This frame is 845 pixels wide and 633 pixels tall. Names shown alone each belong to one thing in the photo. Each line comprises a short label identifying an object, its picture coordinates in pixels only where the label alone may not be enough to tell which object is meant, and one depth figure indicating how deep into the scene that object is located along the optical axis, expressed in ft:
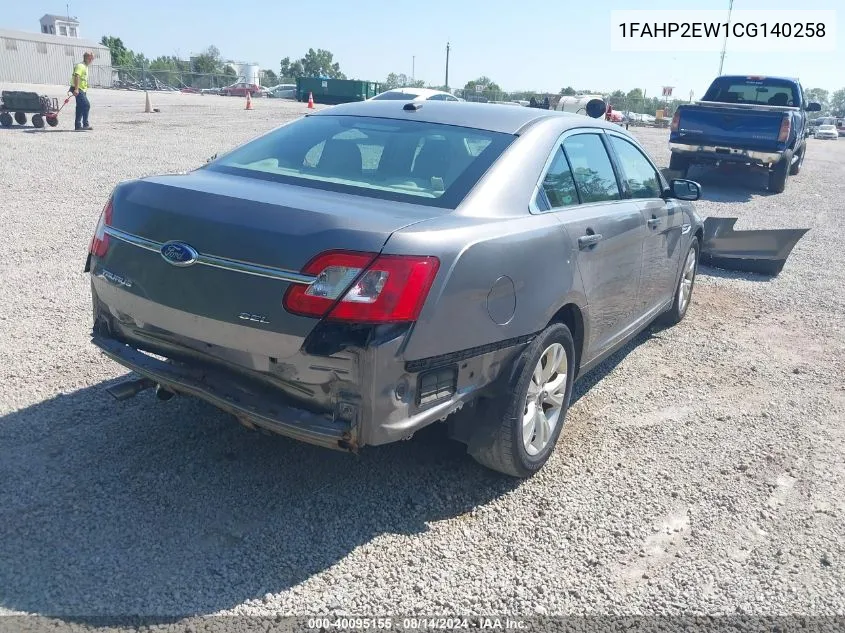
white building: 175.94
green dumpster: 158.20
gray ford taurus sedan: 9.13
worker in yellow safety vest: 57.06
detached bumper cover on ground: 27.20
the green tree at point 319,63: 364.58
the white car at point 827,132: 185.16
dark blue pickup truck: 44.62
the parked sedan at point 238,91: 185.16
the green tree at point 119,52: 273.13
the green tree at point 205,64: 261.38
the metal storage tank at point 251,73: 229.58
